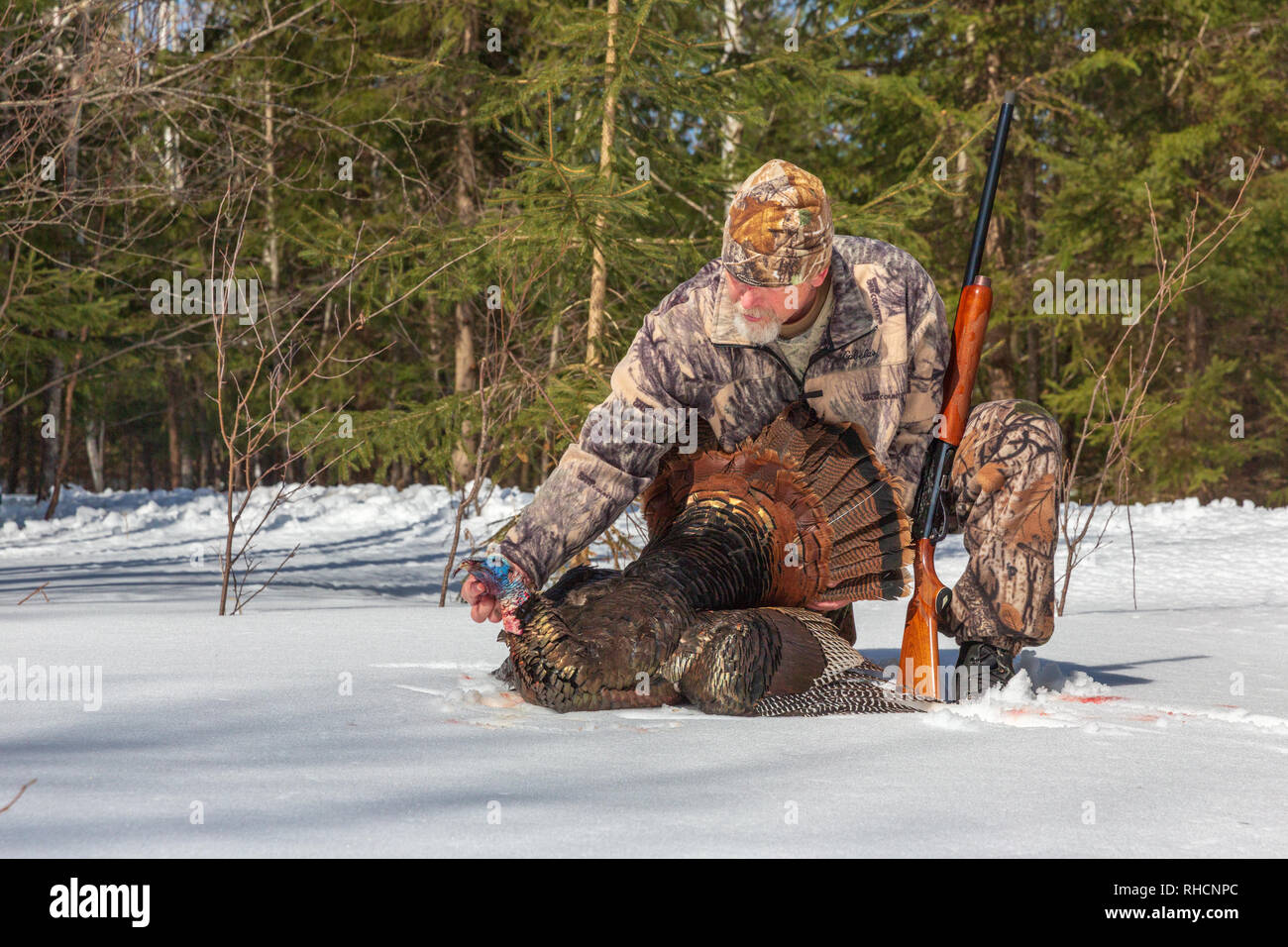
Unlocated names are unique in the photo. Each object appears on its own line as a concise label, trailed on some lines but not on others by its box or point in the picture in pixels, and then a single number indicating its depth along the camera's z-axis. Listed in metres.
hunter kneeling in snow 2.80
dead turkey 2.61
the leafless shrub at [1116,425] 5.39
